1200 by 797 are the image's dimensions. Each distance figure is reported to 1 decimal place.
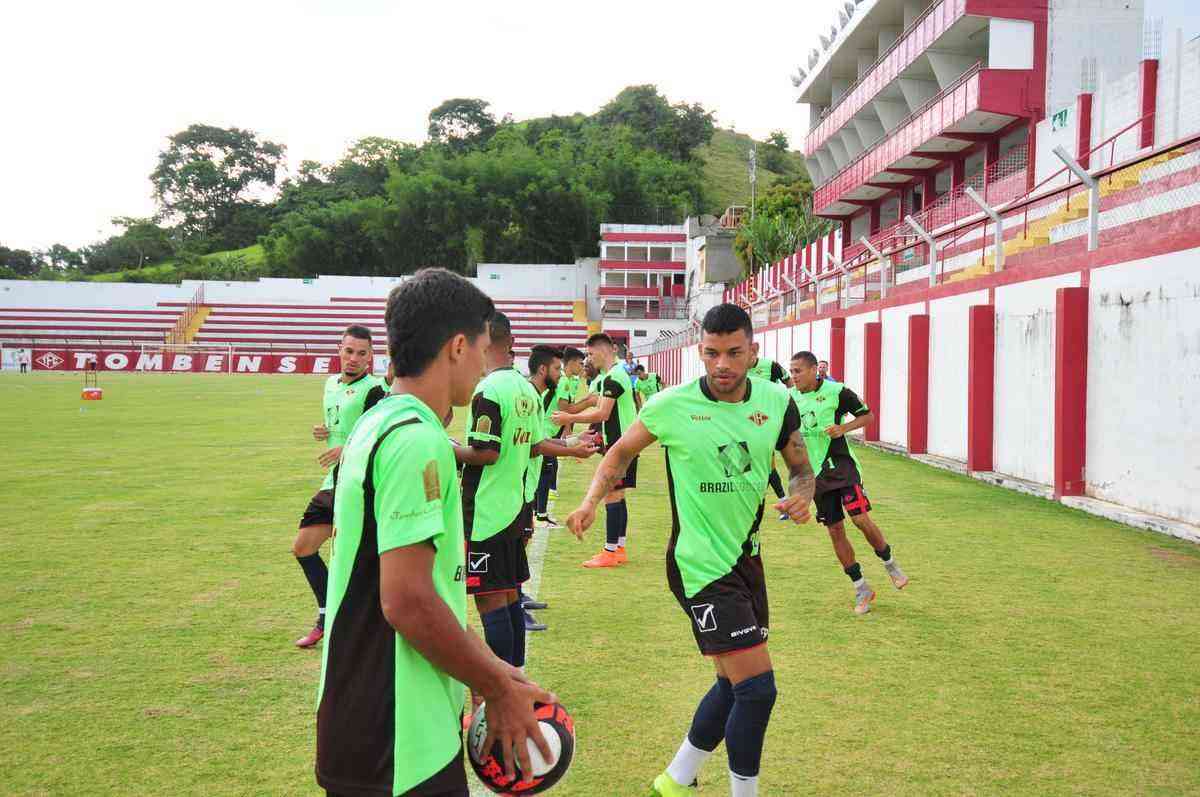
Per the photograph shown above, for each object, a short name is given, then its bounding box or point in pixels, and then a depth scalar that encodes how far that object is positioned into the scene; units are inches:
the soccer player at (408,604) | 85.3
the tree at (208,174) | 4653.1
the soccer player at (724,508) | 154.3
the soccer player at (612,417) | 364.8
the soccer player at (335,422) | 244.1
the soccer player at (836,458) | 307.4
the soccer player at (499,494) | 206.4
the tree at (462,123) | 4530.0
